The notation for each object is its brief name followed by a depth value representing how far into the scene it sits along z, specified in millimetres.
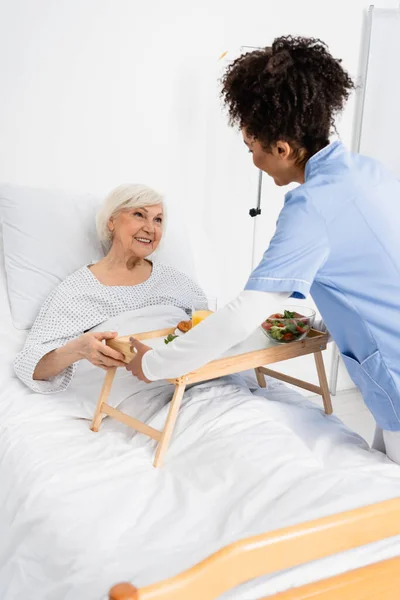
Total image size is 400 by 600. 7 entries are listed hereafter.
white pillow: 2189
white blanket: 1152
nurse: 1303
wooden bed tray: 1528
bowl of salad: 1723
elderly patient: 1896
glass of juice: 1774
